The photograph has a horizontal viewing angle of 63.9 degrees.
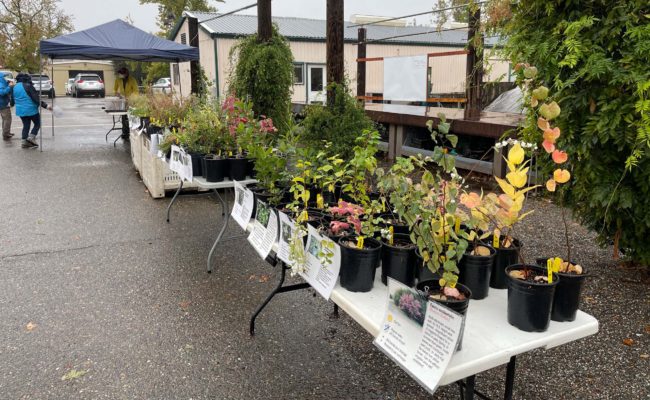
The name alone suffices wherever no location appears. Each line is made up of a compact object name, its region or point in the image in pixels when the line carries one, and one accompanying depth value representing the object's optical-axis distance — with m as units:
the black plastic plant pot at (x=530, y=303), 1.65
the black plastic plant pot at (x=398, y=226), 2.29
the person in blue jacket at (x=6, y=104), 11.38
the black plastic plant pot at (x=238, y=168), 3.82
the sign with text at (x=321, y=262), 2.07
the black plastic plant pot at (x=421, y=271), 1.94
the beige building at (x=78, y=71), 42.24
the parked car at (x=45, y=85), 32.28
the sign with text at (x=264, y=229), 2.68
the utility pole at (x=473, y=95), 7.85
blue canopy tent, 9.06
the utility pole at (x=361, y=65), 11.48
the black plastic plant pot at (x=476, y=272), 1.84
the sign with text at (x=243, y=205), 3.04
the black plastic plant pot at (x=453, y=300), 1.57
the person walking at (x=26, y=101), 10.77
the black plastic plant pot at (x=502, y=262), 1.96
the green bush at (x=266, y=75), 6.75
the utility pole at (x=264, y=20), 6.76
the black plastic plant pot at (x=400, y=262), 2.00
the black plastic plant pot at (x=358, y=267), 2.00
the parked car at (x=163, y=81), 32.48
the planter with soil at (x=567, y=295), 1.72
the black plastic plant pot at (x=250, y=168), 3.86
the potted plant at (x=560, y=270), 1.63
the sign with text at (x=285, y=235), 2.42
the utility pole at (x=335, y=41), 4.96
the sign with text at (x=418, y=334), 1.44
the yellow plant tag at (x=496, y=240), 1.98
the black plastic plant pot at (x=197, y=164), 4.02
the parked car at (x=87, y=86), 32.97
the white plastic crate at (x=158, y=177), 6.22
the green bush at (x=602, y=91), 2.83
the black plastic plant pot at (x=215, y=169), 3.80
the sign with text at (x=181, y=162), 4.12
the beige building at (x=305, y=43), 18.12
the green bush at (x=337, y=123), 5.09
